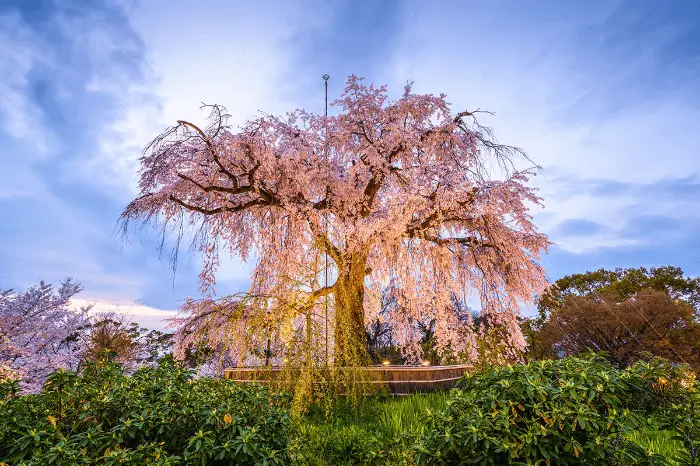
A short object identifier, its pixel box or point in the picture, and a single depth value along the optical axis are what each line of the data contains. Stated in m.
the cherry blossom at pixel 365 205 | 9.01
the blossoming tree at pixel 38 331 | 8.77
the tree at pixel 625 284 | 20.02
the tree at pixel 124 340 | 8.91
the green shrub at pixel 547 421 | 2.55
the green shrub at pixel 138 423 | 2.80
